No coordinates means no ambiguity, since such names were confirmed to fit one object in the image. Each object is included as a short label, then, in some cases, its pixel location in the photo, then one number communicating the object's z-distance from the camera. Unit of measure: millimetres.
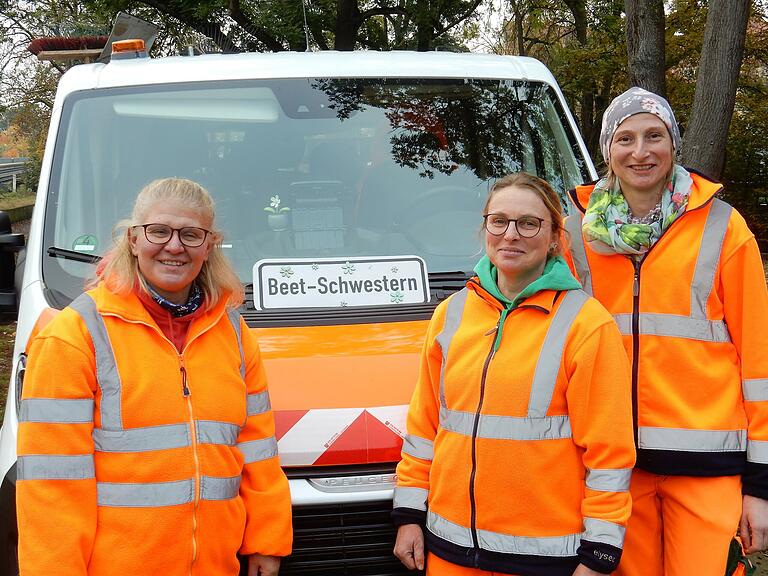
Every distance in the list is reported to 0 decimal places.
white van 2656
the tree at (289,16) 16484
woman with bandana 2443
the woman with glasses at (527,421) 2287
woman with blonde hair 2111
